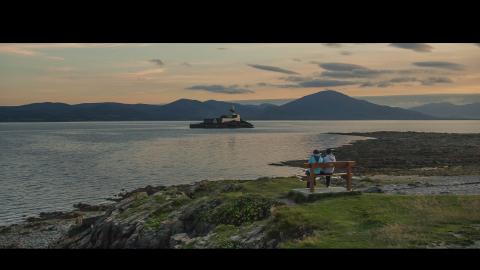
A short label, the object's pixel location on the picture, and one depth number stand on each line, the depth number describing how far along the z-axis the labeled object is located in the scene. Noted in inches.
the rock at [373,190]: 1031.1
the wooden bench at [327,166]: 811.4
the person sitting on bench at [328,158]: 881.5
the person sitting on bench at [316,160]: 870.4
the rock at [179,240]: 788.5
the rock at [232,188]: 1109.1
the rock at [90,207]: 1653.7
